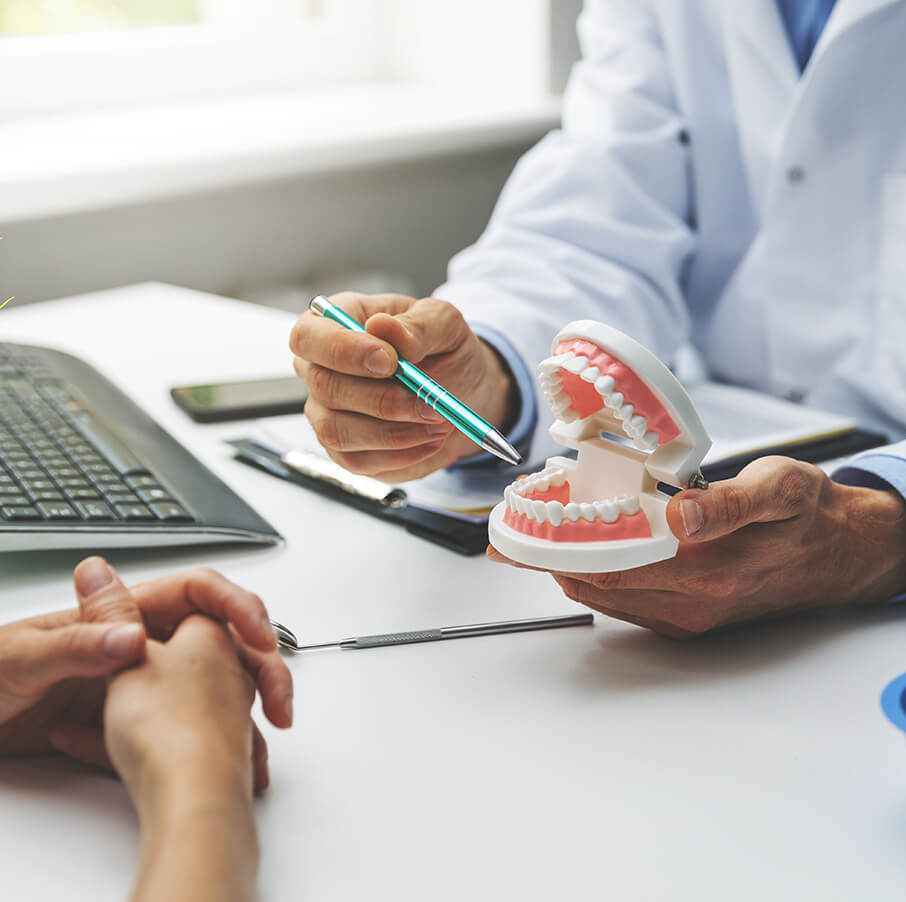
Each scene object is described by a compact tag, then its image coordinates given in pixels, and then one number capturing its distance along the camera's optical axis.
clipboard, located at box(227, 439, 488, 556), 0.75
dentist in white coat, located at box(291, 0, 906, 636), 0.69
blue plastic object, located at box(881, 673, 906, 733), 0.44
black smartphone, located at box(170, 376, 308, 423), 1.00
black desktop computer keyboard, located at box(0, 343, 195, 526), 0.70
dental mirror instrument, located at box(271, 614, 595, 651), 0.61
